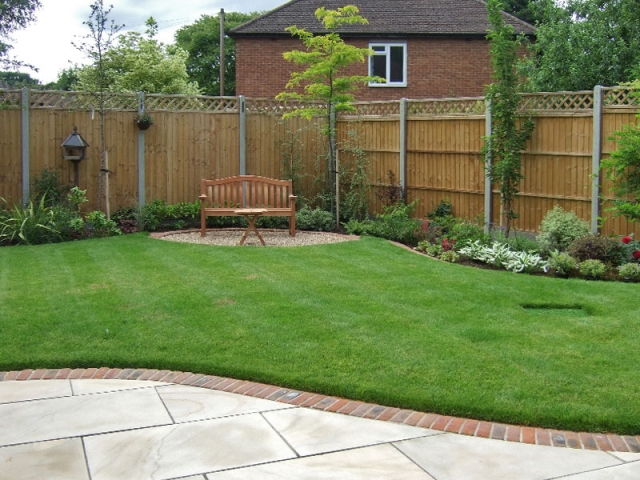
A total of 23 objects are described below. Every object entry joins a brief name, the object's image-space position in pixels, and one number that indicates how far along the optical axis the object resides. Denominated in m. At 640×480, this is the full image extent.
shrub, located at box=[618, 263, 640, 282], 9.03
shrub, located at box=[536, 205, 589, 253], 10.36
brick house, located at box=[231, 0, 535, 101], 23.06
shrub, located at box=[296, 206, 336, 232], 13.78
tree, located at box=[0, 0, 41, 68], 29.72
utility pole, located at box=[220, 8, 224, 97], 31.67
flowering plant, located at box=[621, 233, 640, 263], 9.50
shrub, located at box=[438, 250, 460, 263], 10.44
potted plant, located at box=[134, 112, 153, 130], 13.99
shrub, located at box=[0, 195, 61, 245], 12.13
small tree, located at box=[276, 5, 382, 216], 13.64
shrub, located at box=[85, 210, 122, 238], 12.87
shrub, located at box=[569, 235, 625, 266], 9.71
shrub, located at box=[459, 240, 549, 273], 9.73
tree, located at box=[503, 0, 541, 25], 36.75
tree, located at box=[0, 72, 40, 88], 34.88
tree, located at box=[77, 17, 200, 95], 24.86
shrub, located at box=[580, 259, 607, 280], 9.18
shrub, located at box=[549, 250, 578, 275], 9.38
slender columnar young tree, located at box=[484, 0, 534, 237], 11.20
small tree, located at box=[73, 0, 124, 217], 13.45
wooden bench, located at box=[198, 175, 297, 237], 12.76
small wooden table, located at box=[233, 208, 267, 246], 12.19
